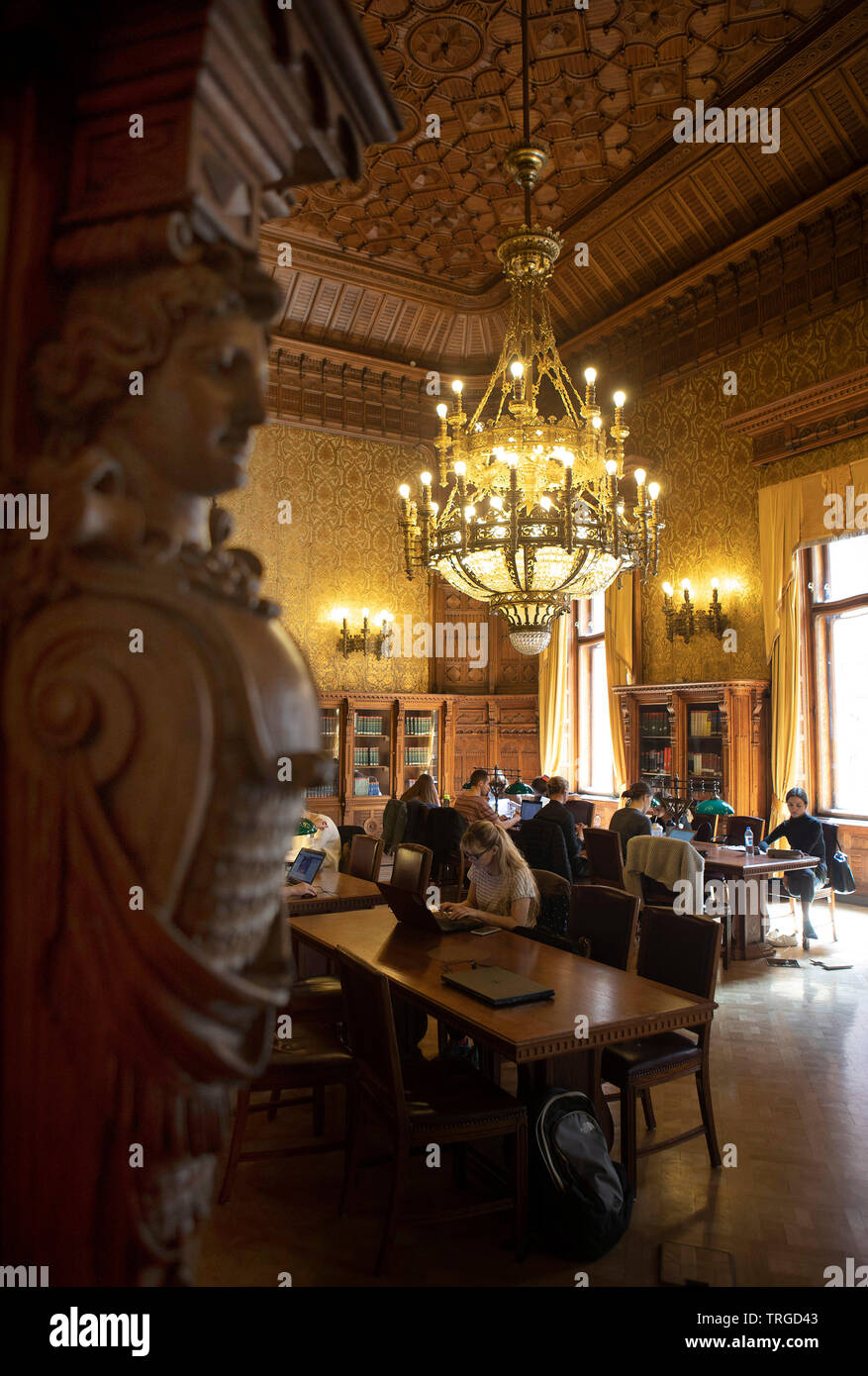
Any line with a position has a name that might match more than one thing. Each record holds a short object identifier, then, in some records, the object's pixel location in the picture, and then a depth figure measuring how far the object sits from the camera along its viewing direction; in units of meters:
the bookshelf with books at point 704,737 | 8.54
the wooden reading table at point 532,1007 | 2.66
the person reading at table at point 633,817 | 6.84
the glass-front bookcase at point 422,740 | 11.55
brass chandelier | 4.92
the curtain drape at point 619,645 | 10.26
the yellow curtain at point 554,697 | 11.72
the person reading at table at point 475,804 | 6.89
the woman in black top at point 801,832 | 7.06
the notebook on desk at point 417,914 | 4.00
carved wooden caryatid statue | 0.68
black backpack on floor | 2.70
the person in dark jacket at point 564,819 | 6.37
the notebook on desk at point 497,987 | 2.90
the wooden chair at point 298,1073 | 3.19
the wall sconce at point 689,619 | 9.09
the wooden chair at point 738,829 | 7.44
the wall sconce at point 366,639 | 11.23
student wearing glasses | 4.27
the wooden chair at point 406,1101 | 2.74
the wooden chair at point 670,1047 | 3.28
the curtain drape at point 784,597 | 8.19
